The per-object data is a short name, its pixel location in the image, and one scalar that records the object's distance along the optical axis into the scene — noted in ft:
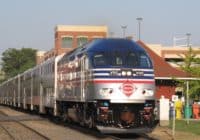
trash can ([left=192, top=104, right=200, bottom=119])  115.09
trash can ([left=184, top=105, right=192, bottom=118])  102.64
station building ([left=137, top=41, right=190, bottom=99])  142.31
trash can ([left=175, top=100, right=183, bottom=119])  113.76
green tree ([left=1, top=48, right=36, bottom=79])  552.82
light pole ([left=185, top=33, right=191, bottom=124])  99.70
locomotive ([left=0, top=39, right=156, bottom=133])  64.85
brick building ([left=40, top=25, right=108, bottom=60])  354.54
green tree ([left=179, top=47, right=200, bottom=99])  131.82
